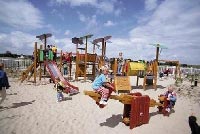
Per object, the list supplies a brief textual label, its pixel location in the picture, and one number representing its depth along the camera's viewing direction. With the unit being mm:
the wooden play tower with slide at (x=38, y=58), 9295
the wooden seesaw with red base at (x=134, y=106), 4033
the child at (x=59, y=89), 5970
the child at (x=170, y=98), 5121
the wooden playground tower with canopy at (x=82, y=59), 10397
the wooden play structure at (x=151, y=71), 8797
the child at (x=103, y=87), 3856
